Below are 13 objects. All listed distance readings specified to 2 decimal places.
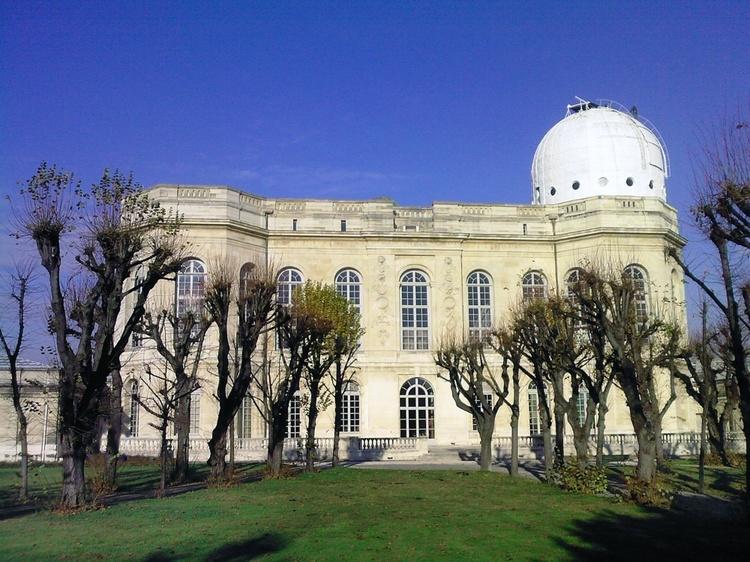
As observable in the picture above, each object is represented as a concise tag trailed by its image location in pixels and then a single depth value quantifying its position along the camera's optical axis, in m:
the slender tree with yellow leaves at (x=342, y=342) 29.52
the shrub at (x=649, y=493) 17.89
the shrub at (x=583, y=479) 20.33
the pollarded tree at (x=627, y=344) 19.33
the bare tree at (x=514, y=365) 25.20
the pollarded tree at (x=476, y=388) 26.78
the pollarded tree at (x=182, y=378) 23.61
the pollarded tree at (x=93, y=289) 16.91
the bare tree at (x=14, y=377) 19.55
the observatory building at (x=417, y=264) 38.34
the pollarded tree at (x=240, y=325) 22.52
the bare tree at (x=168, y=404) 19.62
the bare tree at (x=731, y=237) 15.06
